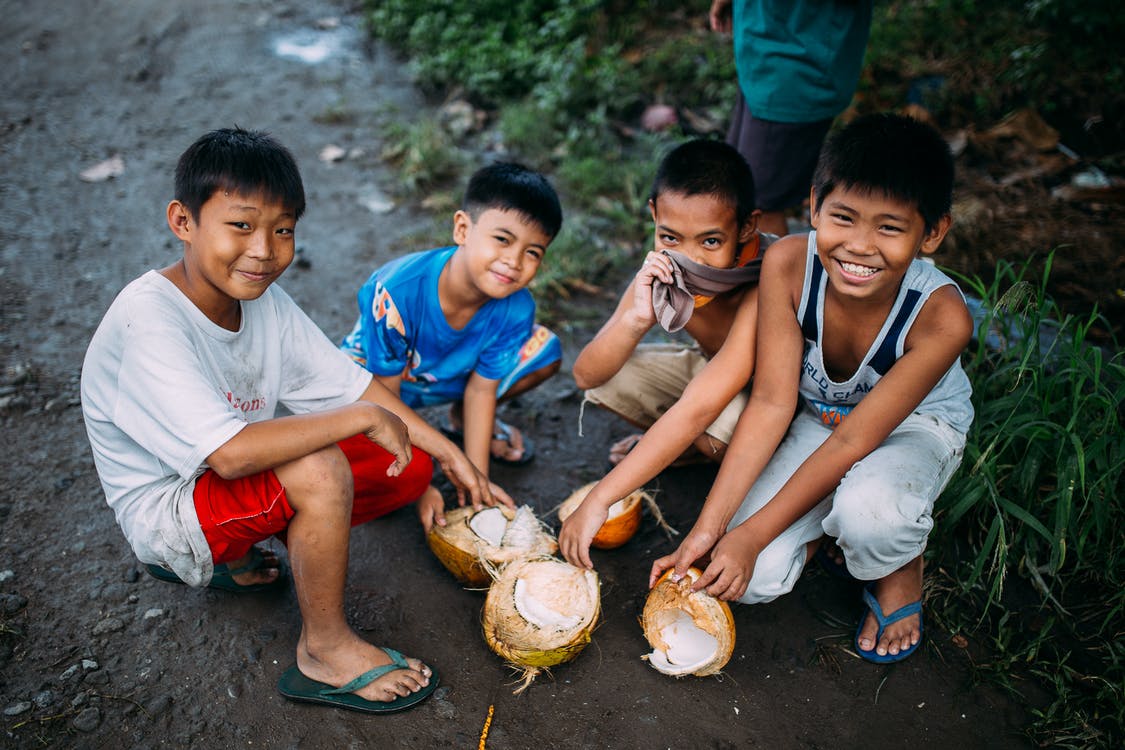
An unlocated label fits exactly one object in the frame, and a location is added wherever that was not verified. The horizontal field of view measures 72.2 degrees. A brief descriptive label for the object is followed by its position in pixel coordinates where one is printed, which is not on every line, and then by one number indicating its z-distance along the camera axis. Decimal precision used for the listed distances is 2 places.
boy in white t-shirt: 1.82
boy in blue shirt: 2.61
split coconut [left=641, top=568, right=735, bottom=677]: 2.11
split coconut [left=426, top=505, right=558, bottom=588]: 2.29
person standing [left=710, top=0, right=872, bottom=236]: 2.84
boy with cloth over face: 2.33
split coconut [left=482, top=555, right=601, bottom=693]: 2.06
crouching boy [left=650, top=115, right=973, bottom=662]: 2.09
